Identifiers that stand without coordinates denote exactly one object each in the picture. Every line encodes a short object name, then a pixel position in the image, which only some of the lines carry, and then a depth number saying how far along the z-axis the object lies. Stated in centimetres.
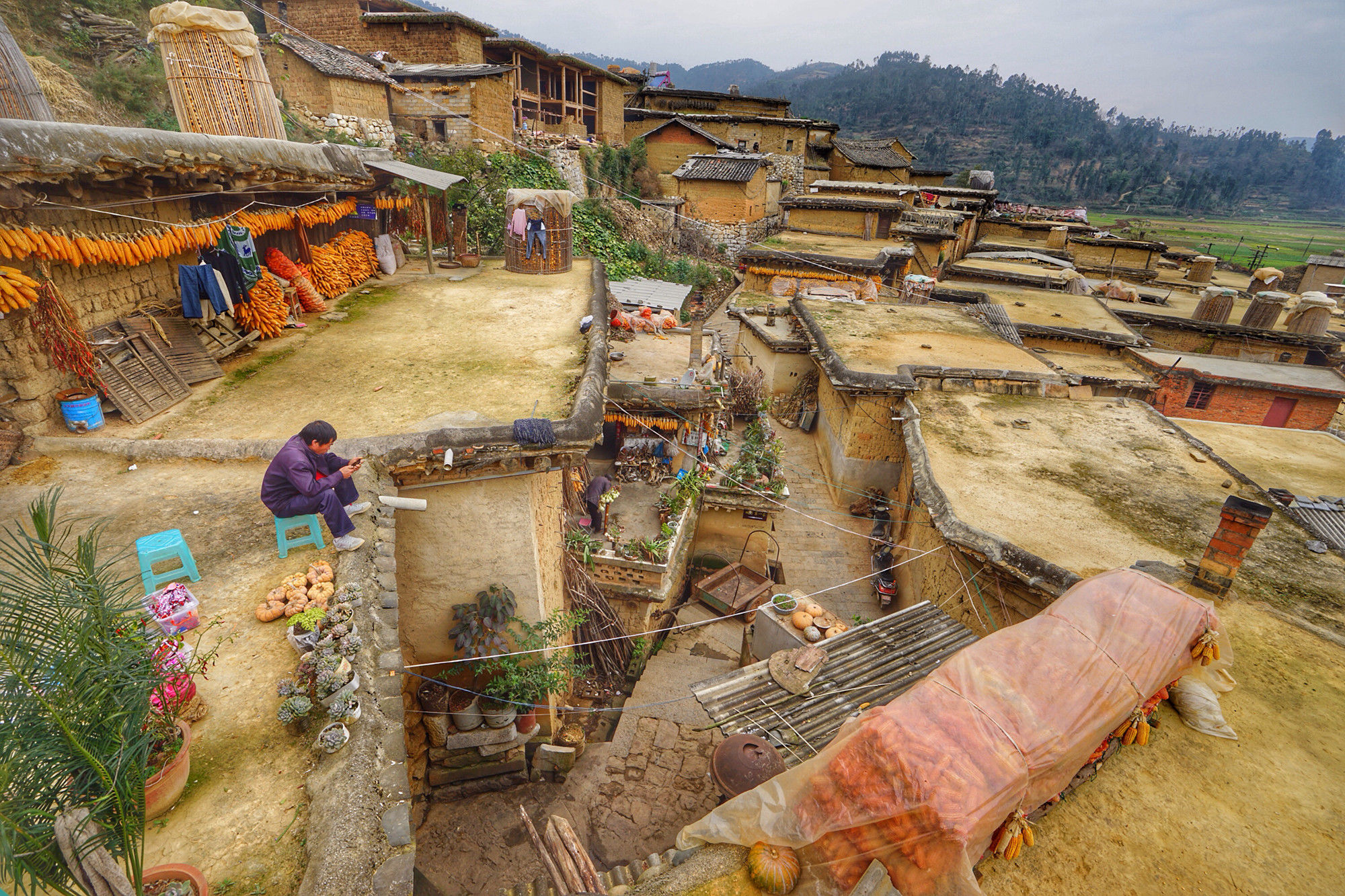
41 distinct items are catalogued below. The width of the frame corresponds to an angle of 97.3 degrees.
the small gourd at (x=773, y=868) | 394
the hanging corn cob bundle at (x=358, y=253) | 1232
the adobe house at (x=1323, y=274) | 2916
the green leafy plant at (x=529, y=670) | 754
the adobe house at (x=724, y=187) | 2769
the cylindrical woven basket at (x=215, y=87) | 895
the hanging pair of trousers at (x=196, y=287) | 789
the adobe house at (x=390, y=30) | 2261
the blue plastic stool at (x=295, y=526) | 505
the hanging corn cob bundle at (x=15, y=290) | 543
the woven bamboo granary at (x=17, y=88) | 657
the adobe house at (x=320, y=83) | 1866
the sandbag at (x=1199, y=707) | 502
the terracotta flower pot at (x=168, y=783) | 309
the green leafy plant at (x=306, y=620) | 434
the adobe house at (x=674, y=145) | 3095
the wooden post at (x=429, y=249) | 1334
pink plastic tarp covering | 366
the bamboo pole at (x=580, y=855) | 537
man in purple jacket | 486
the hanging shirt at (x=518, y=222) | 1365
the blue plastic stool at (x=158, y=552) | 445
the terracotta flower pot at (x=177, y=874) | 275
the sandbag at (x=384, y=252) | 1343
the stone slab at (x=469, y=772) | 772
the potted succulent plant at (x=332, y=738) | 357
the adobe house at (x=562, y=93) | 2531
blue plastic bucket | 637
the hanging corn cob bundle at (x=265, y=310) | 899
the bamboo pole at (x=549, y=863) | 545
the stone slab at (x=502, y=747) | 776
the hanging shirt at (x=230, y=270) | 843
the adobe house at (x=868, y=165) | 3634
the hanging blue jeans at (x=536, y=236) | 1385
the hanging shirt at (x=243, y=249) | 846
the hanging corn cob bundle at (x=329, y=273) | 1125
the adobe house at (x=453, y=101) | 2109
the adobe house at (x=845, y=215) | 2614
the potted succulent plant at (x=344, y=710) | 371
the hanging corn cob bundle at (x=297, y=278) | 1021
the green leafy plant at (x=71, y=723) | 231
